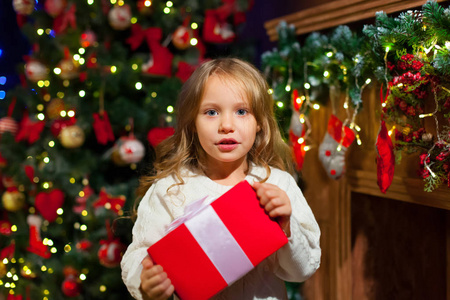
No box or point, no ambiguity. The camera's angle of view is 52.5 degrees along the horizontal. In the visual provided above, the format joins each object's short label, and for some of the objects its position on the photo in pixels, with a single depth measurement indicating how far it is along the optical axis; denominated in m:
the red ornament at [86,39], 2.18
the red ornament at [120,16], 2.15
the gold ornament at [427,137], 1.33
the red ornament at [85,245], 2.19
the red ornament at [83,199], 2.18
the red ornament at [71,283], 2.21
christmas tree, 2.17
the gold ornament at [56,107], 2.19
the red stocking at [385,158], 1.42
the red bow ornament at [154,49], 2.23
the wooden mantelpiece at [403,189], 1.38
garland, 1.25
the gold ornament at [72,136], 2.12
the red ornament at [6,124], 2.38
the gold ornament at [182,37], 2.23
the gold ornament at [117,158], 2.15
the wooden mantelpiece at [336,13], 1.52
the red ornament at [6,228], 2.45
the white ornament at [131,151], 2.12
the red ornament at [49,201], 2.19
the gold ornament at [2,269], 2.49
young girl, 1.09
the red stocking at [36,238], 2.25
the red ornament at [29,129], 2.22
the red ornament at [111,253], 2.10
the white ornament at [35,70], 2.18
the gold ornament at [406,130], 1.40
